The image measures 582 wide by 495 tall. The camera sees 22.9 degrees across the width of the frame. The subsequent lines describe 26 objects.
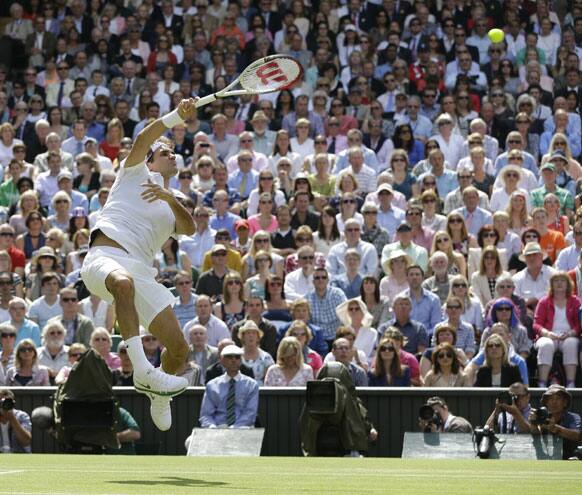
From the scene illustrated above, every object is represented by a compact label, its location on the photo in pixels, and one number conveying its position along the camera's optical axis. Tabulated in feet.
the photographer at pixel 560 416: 40.68
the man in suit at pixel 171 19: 80.18
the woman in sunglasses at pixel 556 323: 48.19
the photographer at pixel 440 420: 42.78
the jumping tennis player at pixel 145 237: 33.14
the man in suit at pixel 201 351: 50.01
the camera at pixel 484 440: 39.11
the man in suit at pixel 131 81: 74.69
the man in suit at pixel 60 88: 74.54
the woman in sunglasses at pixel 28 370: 48.42
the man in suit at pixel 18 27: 81.97
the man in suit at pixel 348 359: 46.93
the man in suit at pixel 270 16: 78.79
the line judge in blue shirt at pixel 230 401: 45.01
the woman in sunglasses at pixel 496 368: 46.21
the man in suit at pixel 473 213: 58.03
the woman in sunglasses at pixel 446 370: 46.70
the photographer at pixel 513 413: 42.22
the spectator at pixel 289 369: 47.37
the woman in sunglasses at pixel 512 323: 49.14
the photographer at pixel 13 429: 44.50
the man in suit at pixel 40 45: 79.20
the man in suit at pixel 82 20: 80.43
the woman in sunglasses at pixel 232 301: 53.42
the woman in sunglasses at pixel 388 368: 47.47
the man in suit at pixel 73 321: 52.49
